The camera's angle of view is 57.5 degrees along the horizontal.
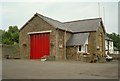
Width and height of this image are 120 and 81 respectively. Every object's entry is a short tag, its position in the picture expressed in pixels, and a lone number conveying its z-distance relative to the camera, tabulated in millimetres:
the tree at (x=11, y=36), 28235
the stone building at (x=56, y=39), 15772
